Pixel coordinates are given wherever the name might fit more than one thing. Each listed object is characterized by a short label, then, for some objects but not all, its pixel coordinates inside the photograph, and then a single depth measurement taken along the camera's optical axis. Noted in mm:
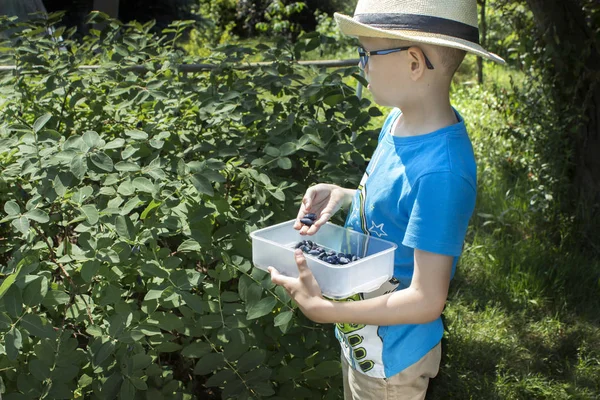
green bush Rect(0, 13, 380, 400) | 1842
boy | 1408
